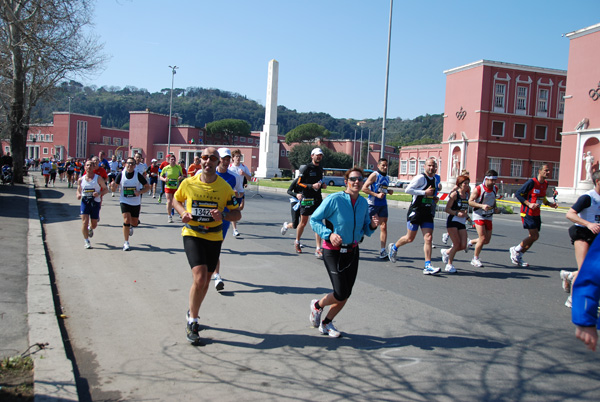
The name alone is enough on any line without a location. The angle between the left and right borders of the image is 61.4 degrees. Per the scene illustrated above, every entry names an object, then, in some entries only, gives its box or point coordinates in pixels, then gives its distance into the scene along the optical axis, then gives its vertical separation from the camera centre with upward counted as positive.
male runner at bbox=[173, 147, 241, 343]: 4.93 -0.51
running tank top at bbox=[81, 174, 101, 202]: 10.02 -0.48
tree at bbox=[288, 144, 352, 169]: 89.25 +3.56
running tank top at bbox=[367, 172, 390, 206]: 9.40 -0.13
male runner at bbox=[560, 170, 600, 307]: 6.37 -0.29
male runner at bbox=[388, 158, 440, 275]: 8.35 -0.37
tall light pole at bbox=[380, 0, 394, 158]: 29.47 +6.46
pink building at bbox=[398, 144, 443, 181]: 72.06 +3.80
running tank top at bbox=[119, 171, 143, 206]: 10.10 -0.48
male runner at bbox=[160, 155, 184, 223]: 14.72 -0.28
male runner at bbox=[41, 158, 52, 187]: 30.56 -0.46
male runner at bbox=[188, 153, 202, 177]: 10.25 +0.04
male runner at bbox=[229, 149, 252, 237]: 10.60 +0.13
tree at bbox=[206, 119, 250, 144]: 109.75 +9.56
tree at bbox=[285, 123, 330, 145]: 103.06 +8.79
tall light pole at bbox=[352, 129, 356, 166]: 93.79 +5.45
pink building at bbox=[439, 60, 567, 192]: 51.28 +7.03
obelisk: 63.03 +3.66
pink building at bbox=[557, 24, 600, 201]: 38.50 +6.01
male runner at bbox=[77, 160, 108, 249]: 10.02 -0.61
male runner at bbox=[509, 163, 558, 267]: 9.05 -0.22
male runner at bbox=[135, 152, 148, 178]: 16.83 +0.10
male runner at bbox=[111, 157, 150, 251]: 10.07 -0.62
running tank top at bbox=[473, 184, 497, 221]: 9.09 -0.27
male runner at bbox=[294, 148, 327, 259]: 9.62 -0.20
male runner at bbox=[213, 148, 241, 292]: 6.88 -0.08
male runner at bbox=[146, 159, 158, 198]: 23.35 -0.22
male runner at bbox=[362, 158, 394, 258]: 9.34 -0.30
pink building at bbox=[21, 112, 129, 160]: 89.56 +4.43
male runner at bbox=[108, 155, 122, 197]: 24.09 -0.02
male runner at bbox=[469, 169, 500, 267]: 9.08 -0.45
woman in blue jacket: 4.98 -0.56
